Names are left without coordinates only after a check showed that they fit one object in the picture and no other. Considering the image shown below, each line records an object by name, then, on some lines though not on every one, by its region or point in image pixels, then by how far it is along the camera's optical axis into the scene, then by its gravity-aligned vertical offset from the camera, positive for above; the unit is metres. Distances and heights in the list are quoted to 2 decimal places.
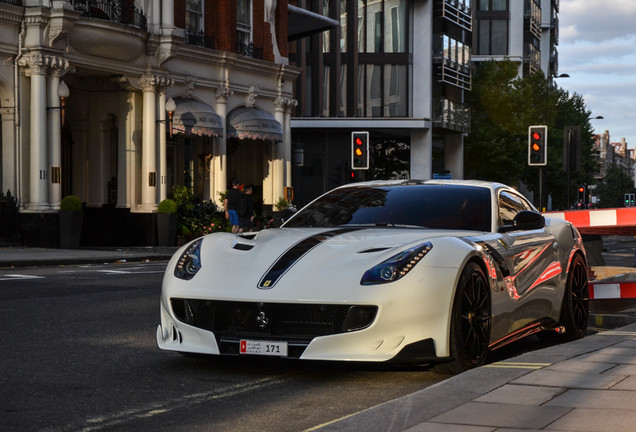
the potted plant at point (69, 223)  27.33 -1.31
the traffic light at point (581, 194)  67.29 -1.33
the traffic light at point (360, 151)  28.27 +0.53
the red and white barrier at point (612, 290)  10.12 -1.10
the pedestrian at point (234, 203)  27.61 -0.80
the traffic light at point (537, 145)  25.72 +0.65
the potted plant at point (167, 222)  30.73 -1.45
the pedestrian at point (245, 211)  27.45 -1.01
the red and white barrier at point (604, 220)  11.20 -0.51
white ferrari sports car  6.67 -0.73
